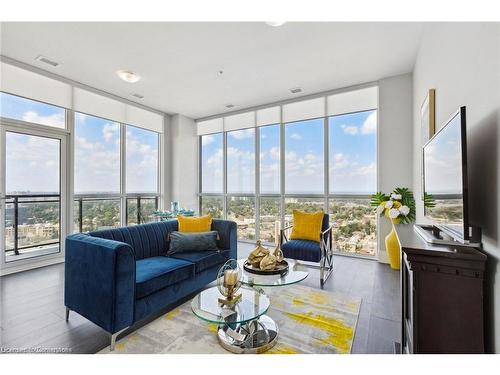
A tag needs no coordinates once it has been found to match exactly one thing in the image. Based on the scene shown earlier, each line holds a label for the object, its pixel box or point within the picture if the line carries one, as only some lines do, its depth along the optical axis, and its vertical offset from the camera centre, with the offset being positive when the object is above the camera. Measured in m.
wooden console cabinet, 1.11 -0.54
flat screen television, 1.13 +0.06
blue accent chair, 2.97 -0.80
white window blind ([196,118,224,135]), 5.89 +1.61
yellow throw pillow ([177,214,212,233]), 3.09 -0.45
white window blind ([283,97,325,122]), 4.57 +1.58
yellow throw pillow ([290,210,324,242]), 3.34 -0.53
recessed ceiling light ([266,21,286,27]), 2.51 +1.79
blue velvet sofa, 1.75 -0.76
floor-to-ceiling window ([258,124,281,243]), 5.06 +0.20
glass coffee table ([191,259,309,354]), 1.62 -0.87
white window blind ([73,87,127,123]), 4.12 +1.58
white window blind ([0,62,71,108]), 3.34 +1.59
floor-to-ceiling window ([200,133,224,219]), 5.90 +0.39
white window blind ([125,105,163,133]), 4.99 +1.59
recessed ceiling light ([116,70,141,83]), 3.50 +1.71
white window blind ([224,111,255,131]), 5.39 +1.60
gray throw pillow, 2.78 -0.63
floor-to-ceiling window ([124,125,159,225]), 5.03 +0.36
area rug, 1.76 -1.19
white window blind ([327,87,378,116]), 4.11 +1.57
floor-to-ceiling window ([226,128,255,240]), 5.43 +0.22
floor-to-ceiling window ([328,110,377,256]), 4.14 +0.17
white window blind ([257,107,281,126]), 5.05 +1.59
